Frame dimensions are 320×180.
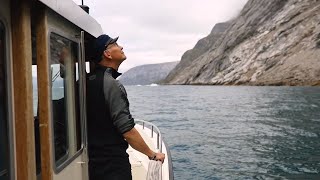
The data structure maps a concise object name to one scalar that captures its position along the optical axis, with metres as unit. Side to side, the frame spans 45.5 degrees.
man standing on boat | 3.79
